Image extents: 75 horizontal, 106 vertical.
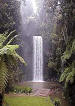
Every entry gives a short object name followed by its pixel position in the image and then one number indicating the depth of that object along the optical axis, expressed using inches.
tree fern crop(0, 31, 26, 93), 234.1
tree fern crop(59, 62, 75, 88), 313.7
